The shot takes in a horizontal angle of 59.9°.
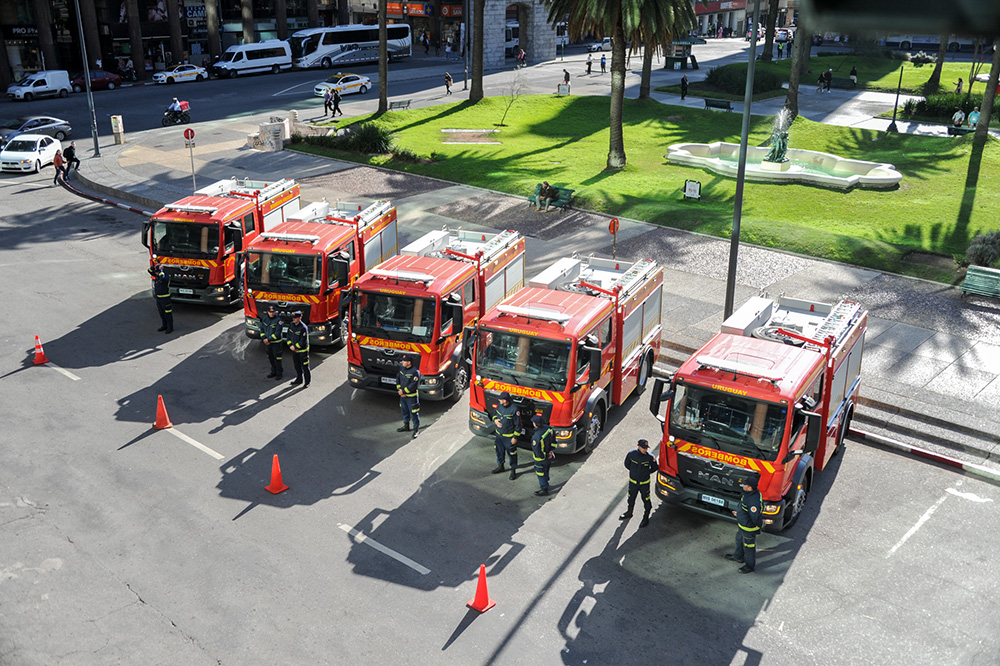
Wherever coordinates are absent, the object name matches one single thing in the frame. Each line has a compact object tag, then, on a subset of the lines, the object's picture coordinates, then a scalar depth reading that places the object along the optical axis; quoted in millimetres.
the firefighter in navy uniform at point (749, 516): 11828
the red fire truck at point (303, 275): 18875
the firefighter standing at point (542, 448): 13812
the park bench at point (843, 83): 57281
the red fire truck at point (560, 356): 14469
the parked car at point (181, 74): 62219
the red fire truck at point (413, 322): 16453
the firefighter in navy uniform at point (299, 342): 17219
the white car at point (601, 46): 77350
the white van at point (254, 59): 64875
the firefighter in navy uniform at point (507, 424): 14125
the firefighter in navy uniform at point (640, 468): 12918
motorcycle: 45875
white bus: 68000
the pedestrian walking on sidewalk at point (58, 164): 34781
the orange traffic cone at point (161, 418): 16266
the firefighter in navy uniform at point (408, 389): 15562
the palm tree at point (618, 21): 30562
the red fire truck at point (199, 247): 21172
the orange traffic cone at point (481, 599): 11336
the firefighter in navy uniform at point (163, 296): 19875
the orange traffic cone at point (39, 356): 18828
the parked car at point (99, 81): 58531
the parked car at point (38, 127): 41209
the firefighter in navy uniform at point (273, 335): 17594
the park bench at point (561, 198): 29766
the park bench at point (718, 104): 46500
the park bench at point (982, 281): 21297
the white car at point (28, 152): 36531
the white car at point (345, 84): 52856
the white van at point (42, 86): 54488
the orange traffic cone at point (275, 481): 14164
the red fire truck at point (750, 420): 12258
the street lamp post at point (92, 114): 37672
